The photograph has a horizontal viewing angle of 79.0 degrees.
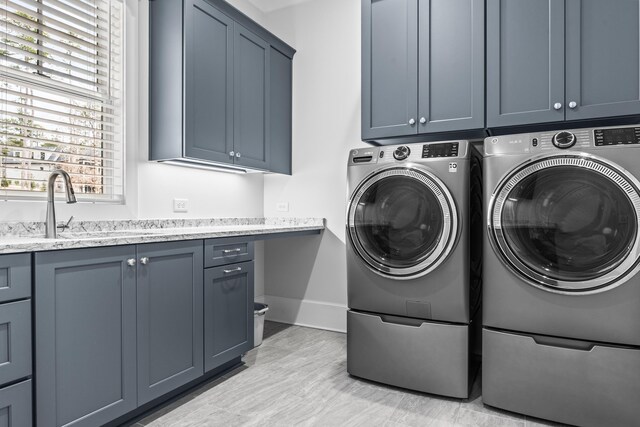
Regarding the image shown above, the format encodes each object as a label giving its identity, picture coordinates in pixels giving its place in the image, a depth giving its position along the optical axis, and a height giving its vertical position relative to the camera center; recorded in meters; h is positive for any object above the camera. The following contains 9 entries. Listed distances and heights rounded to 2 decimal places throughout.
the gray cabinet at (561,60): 2.00 +0.83
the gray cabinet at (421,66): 2.35 +0.93
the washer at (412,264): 2.11 -0.30
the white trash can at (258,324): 2.92 -0.86
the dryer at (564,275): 1.75 -0.30
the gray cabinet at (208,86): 2.48 +0.88
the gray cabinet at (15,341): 1.37 -0.47
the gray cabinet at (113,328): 1.51 -0.53
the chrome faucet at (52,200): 1.84 +0.05
